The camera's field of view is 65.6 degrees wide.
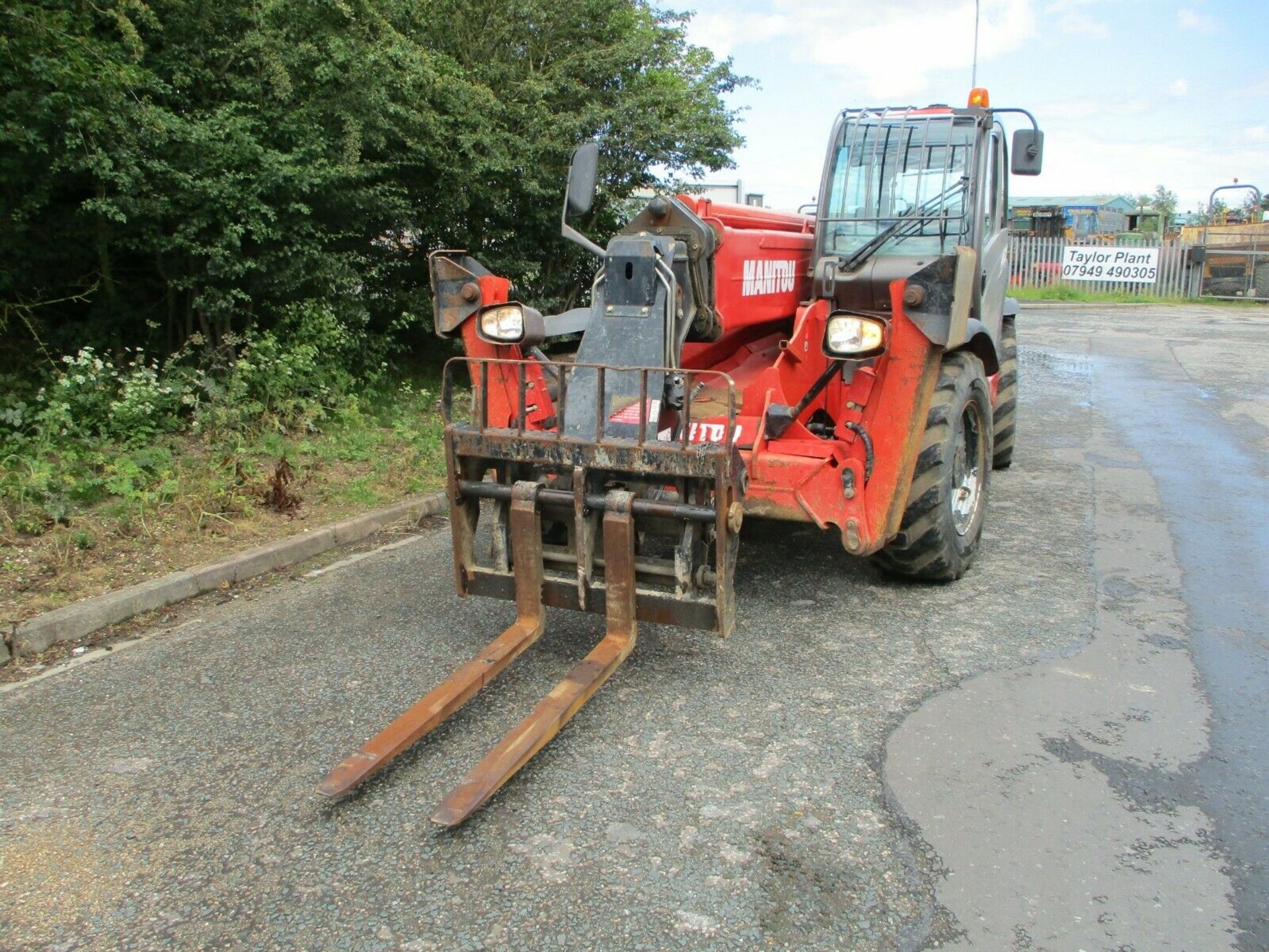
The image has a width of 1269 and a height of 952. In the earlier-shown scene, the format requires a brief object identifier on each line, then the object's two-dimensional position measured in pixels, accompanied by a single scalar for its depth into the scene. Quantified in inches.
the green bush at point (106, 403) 287.6
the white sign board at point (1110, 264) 1077.8
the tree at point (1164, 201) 1988.2
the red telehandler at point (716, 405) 163.5
